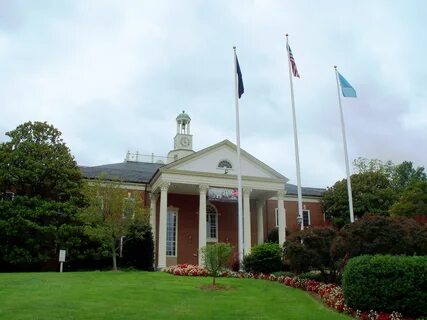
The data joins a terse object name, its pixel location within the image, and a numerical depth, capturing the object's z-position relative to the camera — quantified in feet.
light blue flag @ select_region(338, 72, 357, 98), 89.35
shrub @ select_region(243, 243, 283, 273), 86.28
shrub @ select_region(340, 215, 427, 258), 52.85
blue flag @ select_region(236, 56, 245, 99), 94.12
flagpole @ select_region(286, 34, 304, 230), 88.07
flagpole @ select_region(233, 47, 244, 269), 90.80
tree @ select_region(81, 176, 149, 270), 91.71
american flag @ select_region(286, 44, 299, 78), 89.66
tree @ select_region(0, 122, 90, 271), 94.32
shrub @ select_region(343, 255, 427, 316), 42.93
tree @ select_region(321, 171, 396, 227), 133.39
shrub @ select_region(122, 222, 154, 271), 103.30
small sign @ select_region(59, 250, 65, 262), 87.92
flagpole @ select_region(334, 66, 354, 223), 90.04
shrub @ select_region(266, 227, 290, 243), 128.14
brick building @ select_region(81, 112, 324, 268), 111.04
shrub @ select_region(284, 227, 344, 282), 66.49
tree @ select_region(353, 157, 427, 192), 182.09
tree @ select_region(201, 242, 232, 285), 67.46
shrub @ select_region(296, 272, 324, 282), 69.48
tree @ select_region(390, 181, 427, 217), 112.69
